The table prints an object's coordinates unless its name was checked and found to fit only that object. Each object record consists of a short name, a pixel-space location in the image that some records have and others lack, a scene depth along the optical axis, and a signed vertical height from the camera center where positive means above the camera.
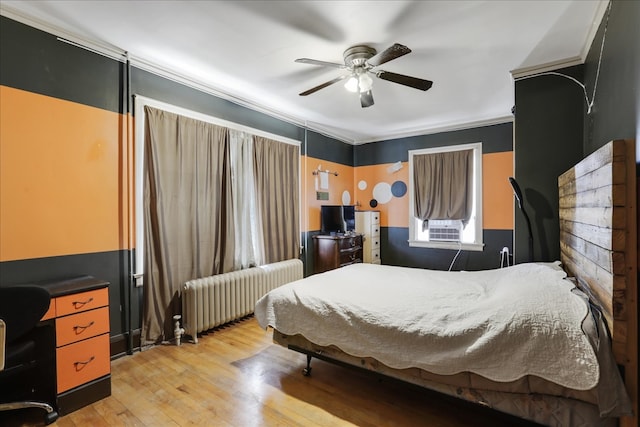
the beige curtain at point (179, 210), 2.79 +0.02
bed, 1.31 -0.67
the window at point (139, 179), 2.71 +0.31
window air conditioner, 4.98 -0.34
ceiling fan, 2.25 +1.14
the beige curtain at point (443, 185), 4.78 +0.43
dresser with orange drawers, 1.88 -0.87
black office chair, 1.60 -0.65
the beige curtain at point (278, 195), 3.91 +0.23
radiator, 2.92 -0.92
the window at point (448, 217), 4.73 -0.11
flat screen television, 4.93 -0.13
